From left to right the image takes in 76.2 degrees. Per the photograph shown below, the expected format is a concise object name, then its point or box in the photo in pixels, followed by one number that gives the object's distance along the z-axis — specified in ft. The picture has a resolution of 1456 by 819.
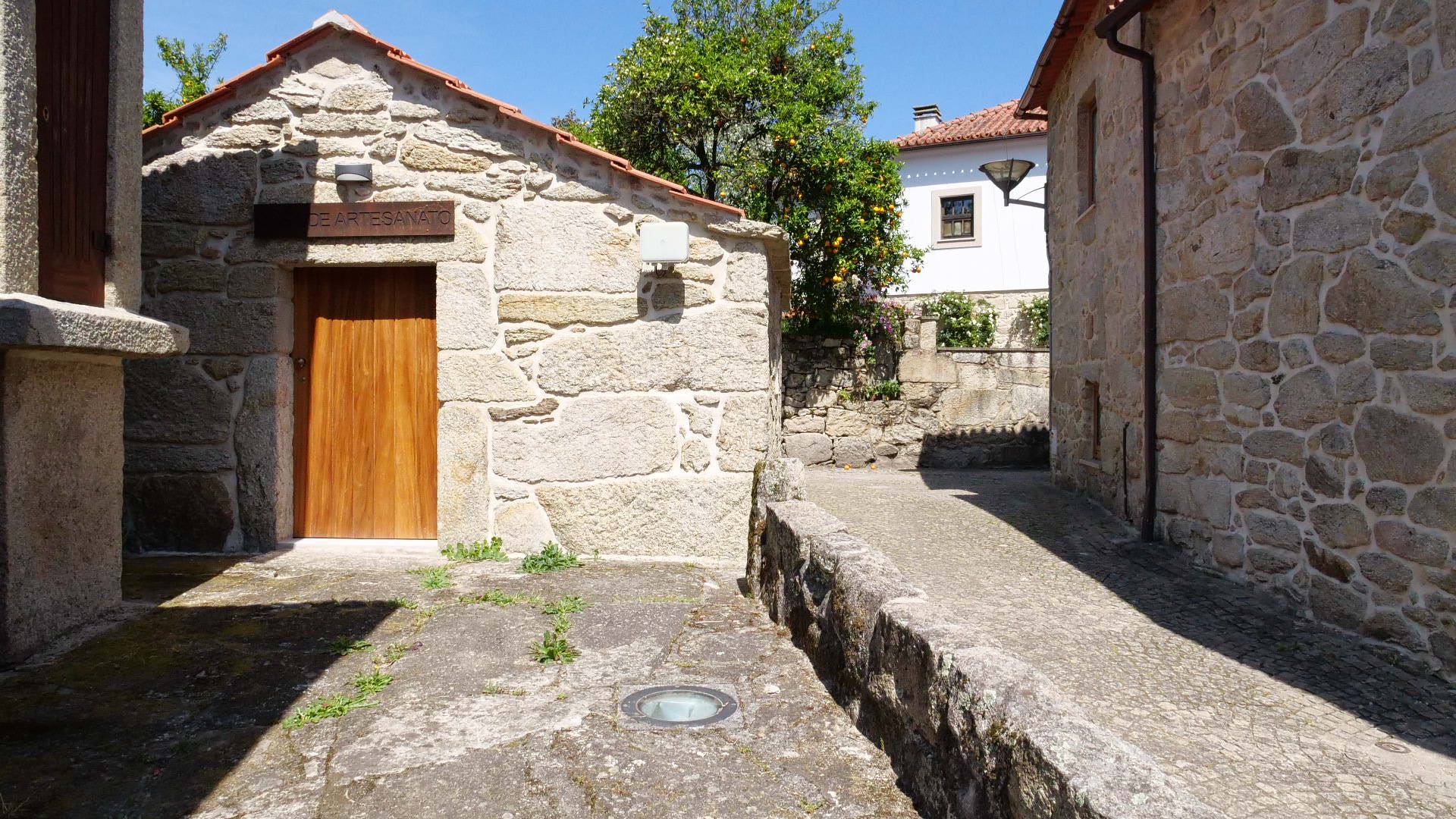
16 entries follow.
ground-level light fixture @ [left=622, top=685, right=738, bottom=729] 10.18
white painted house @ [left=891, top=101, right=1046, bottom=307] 61.31
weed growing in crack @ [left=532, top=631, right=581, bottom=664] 12.13
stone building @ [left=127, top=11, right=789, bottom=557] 17.97
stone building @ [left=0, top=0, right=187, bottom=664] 11.06
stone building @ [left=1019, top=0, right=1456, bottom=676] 13.12
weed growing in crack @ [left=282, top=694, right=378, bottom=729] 9.97
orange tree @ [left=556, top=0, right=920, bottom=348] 41.24
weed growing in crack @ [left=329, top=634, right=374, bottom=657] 12.32
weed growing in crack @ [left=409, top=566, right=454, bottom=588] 15.83
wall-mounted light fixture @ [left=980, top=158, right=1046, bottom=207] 34.40
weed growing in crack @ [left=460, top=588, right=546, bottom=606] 14.94
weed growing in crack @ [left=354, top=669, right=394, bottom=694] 10.89
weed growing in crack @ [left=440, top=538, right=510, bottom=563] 17.83
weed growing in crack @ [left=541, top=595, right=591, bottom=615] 14.40
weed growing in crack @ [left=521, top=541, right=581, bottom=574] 17.24
